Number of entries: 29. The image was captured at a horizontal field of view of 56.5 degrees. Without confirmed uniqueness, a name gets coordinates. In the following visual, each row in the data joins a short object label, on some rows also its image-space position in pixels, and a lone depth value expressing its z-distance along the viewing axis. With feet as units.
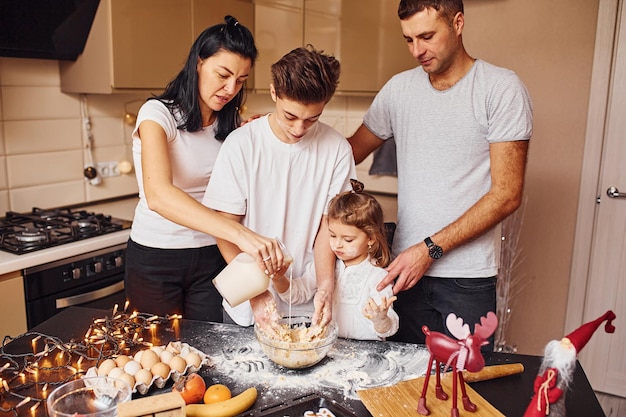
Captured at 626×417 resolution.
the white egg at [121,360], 4.08
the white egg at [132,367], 3.95
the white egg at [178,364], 4.06
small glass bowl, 3.55
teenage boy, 5.06
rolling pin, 4.17
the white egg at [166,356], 4.14
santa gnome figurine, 3.25
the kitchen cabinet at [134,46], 8.17
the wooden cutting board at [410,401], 3.76
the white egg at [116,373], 3.89
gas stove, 7.39
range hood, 7.69
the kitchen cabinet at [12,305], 6.86
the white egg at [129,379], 3.82
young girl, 5.46
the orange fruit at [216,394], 3.84
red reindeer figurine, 3.42
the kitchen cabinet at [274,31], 10.00
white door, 8.55
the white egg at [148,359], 4.04
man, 5.61
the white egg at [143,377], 3.88
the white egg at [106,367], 3.98
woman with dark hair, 5.24
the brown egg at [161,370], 3.98
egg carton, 3.90
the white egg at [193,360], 4.15
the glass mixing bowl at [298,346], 4.23
